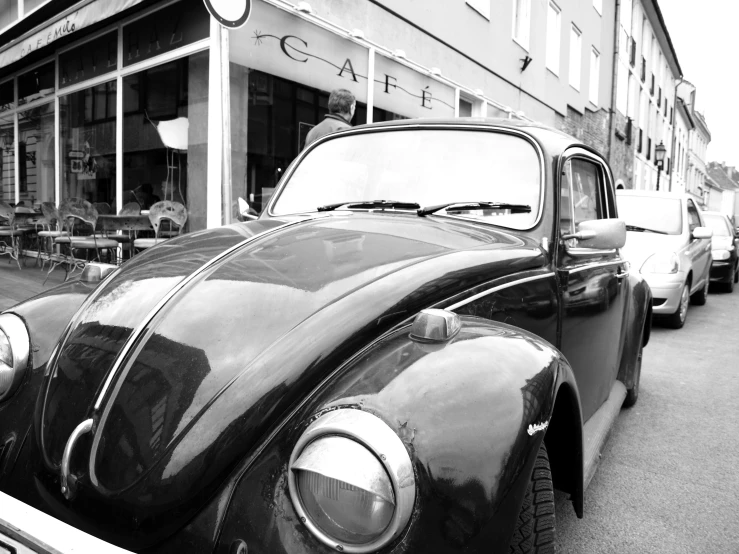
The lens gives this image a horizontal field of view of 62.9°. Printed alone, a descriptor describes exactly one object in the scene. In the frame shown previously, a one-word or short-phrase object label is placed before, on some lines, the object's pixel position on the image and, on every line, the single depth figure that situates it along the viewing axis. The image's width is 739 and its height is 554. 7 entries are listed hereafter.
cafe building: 6.93
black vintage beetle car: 1.19
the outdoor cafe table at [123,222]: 6.31
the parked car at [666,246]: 6.58
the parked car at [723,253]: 10.34
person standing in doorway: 4.88
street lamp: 24.27
